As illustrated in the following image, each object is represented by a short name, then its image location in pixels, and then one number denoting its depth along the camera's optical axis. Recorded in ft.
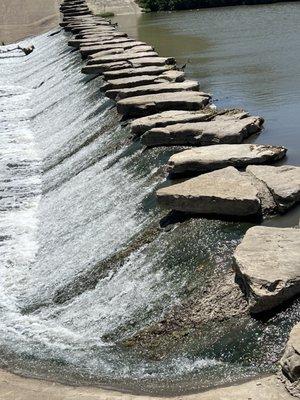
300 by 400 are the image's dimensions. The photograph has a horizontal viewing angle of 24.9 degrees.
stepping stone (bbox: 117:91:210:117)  29.37
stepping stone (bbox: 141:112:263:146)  24.23
